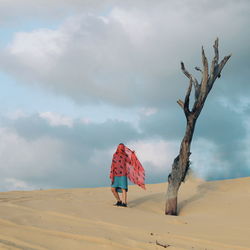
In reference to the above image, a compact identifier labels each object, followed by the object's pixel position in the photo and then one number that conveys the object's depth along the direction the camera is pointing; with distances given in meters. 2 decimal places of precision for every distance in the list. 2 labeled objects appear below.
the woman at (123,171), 11.62
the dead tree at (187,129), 11.62
